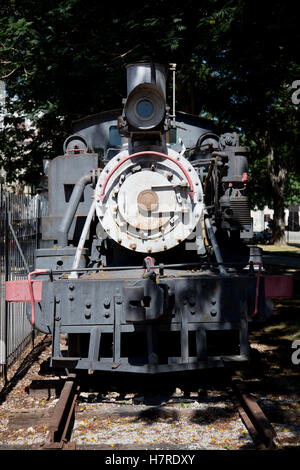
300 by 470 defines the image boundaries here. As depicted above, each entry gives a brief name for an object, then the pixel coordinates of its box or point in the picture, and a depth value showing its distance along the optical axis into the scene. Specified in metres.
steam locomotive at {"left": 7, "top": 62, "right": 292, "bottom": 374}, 4.71
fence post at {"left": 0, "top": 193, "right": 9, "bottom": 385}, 5.55
